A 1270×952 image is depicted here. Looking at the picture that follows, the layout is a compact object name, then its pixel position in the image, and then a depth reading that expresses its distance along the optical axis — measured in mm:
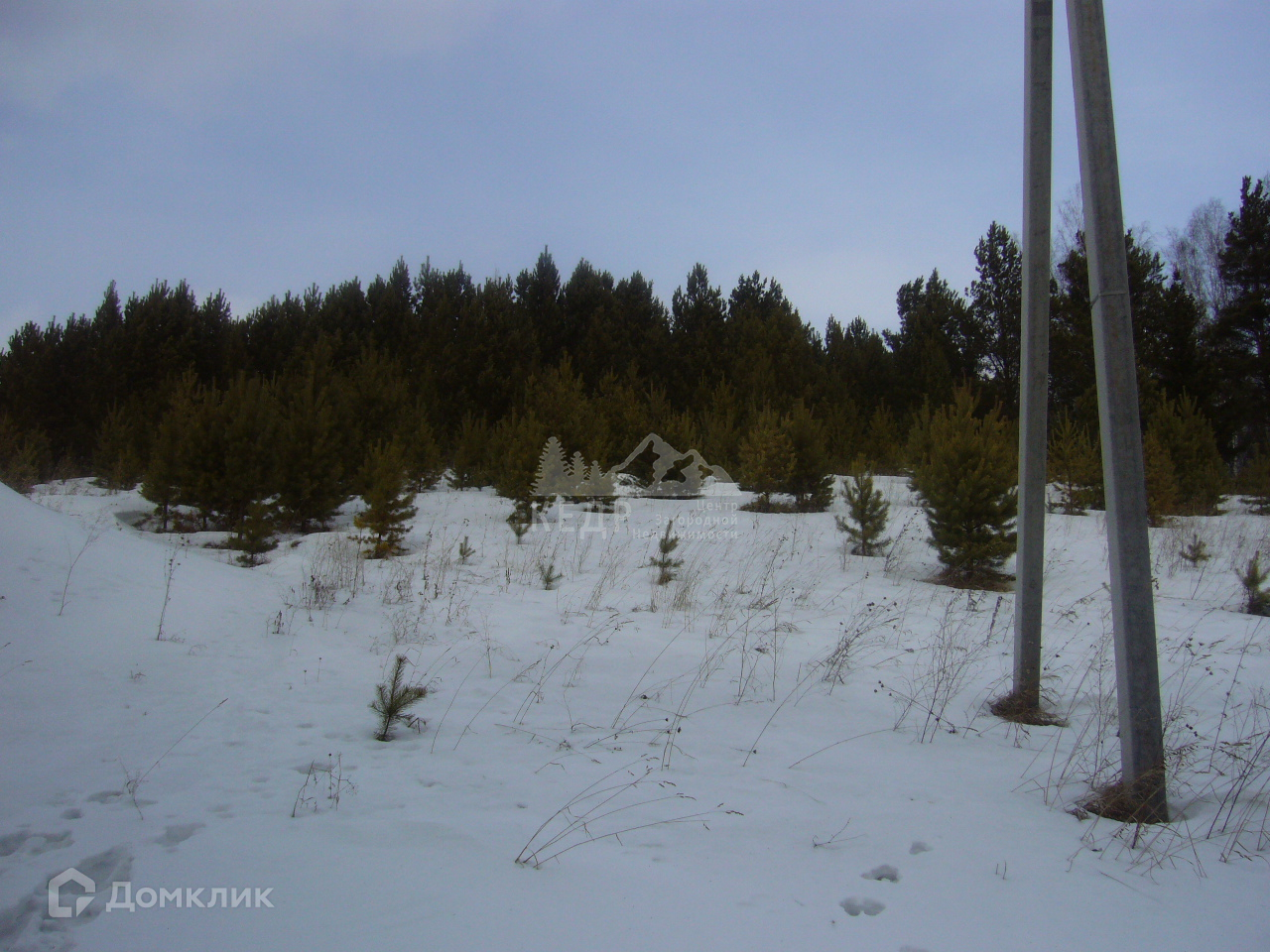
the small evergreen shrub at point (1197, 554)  7895
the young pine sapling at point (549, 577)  6762
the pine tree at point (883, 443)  18016
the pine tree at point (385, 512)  8984
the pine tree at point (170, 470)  10562
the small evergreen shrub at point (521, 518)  10102
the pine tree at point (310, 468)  11320
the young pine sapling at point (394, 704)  2920
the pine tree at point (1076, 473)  12133
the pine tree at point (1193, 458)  12859
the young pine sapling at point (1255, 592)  6207
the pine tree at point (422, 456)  14773
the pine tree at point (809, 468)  13055
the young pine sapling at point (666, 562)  7266
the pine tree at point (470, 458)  15422
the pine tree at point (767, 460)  12867
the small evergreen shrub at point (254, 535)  8961
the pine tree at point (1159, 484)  10742
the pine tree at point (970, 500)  8055
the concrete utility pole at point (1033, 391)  3676
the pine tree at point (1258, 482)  13000
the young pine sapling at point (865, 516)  9102
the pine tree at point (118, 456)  14969
